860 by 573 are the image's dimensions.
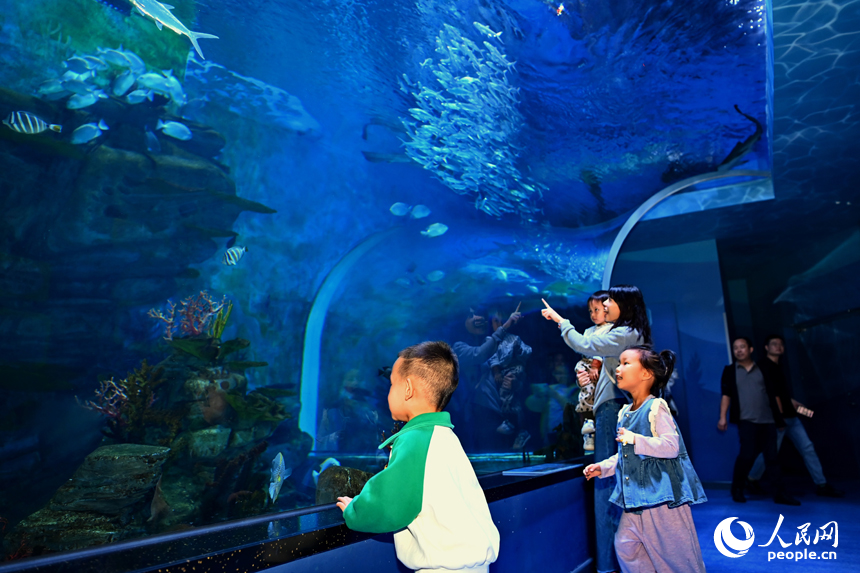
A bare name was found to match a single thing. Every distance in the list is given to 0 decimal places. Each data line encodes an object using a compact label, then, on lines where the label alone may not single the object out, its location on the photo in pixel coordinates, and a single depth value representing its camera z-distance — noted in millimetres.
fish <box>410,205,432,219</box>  6344
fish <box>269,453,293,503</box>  4918
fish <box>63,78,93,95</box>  4270
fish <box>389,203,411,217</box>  6254
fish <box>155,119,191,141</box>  4805
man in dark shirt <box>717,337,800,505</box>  5895
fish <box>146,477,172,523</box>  3781
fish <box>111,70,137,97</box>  4461
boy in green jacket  1362
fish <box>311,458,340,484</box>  5582
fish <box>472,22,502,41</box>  3956
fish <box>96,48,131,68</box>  4320
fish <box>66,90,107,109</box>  4305
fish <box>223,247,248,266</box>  5230
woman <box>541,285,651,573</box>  3127
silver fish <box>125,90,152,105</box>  4555
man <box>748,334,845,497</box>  6031
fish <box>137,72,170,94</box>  4537
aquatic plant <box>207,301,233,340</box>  4951
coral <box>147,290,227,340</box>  4773
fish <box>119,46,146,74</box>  4434
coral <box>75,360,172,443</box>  4137
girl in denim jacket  2479
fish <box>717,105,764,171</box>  5641
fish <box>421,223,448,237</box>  6523
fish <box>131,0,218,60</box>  3953
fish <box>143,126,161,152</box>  4719
